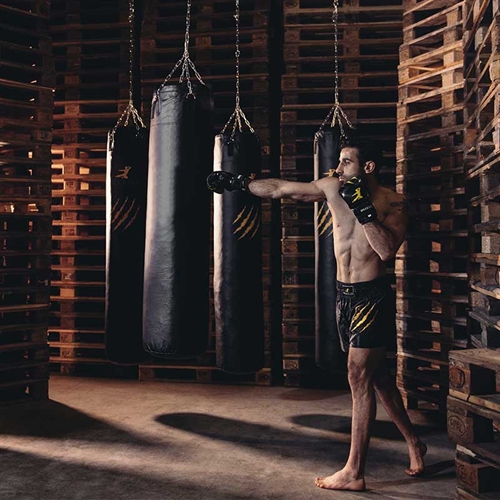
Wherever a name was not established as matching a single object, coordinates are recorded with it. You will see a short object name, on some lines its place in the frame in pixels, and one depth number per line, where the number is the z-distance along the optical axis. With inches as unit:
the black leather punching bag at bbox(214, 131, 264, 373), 194.5
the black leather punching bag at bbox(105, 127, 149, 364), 213.5
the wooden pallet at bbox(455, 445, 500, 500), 139.9
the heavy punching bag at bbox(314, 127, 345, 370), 219.7
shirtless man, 171.8
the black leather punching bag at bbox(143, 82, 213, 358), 177.0
